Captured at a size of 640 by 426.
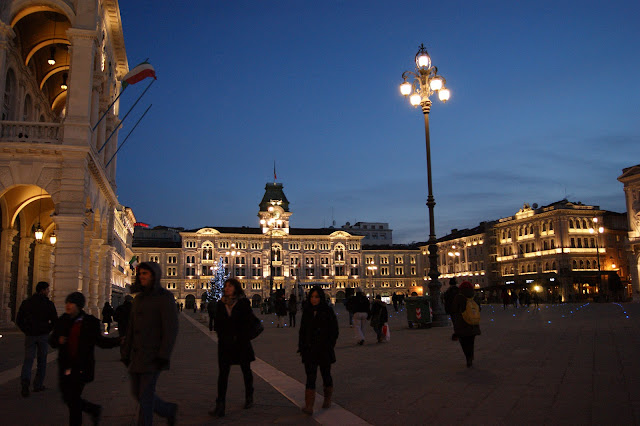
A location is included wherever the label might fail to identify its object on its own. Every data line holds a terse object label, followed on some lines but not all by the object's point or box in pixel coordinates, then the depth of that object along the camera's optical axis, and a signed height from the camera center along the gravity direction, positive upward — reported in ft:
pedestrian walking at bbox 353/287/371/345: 53.52 -1.87
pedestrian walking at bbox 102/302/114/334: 64.43 -1.89
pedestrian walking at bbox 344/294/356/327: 55.01 -0.92
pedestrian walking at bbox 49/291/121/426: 18.78 -1.80
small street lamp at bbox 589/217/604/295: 259.78 +28.09
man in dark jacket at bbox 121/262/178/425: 17.26 -1.22
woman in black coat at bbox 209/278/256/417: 23.13 -1.45
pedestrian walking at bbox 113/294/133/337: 42.52 -1.28
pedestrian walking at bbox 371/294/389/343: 54.90 -2.19
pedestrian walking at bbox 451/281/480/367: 33.83 -2.02
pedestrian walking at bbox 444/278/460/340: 41.99 -0.15
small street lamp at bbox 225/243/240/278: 355.01 +19.64
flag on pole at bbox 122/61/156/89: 76.84 +29.98
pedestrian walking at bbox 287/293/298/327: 90.98 -2.29
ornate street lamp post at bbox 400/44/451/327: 72.23 +25.00
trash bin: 73.00 -2.36
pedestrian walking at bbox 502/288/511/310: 155.74 -2.39
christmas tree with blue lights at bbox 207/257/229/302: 221.87 +4.48
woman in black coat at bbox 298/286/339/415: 22.81 -1.94
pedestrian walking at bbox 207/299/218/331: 74.98 -1.52
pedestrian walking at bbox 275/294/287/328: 89.61 -2.43
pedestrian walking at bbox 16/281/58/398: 29.04 -1.41
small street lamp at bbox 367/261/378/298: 379.24 +13.89
